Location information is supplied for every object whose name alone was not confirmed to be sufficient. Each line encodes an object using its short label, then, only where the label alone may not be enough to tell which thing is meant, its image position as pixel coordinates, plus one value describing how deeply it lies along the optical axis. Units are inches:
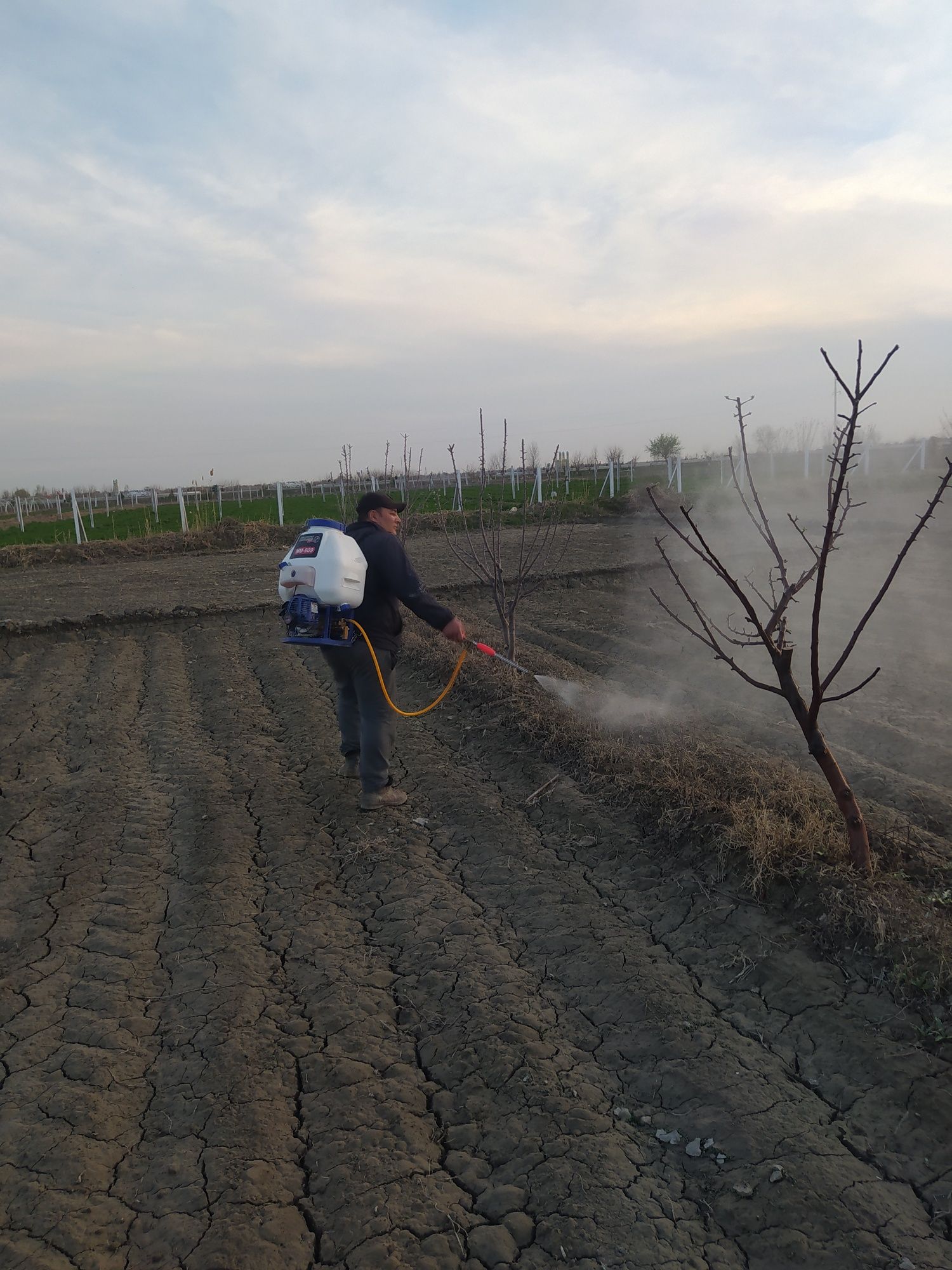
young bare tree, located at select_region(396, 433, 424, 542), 394.3
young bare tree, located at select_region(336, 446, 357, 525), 523.1
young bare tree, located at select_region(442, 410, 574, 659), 291.0
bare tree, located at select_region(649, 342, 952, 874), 117.5
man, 190.5
